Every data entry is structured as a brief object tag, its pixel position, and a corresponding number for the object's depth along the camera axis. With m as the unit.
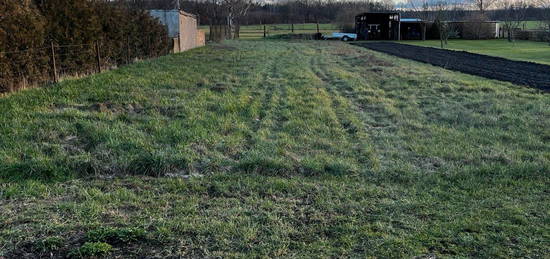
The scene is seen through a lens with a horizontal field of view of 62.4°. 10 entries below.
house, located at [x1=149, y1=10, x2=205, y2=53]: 26.34
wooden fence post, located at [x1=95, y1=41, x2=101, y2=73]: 13.83
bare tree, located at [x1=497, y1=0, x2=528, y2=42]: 46.97
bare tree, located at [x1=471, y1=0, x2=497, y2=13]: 80.08
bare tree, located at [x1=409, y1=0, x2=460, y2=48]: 53.94
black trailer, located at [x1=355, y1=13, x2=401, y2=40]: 53.78
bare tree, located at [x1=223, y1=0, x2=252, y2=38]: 56.10
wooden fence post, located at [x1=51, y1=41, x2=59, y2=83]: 10.93
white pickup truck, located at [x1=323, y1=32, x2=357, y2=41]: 52.50
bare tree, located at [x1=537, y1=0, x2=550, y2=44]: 45.53
